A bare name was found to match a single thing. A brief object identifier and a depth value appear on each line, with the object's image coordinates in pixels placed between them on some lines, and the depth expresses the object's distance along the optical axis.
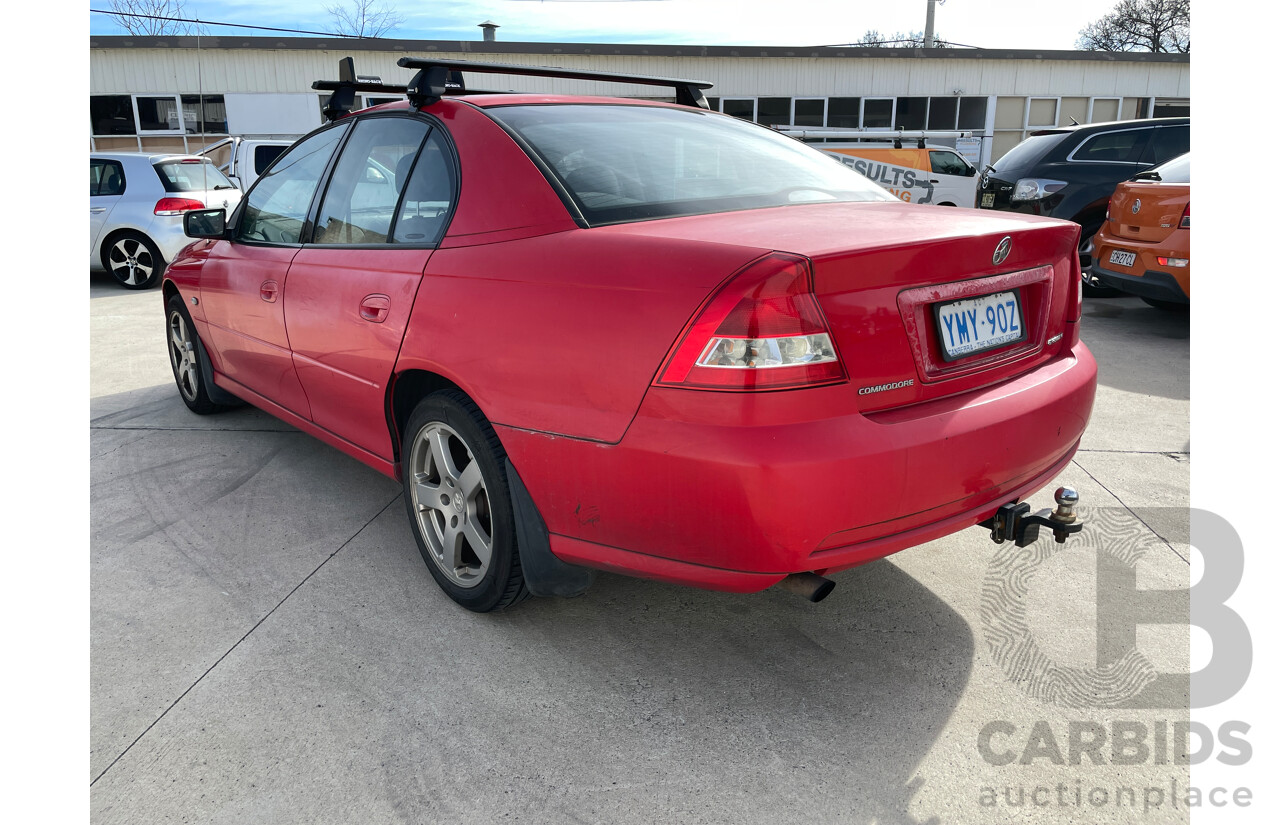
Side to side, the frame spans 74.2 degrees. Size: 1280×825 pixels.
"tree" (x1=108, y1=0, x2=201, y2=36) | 33.39
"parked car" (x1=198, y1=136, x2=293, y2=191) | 13.75
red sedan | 1.82
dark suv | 8.23
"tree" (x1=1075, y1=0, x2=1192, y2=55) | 40.38
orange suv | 5.85
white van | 14.02
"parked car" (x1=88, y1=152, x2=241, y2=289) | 9.76
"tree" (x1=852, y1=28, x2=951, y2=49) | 40.89
